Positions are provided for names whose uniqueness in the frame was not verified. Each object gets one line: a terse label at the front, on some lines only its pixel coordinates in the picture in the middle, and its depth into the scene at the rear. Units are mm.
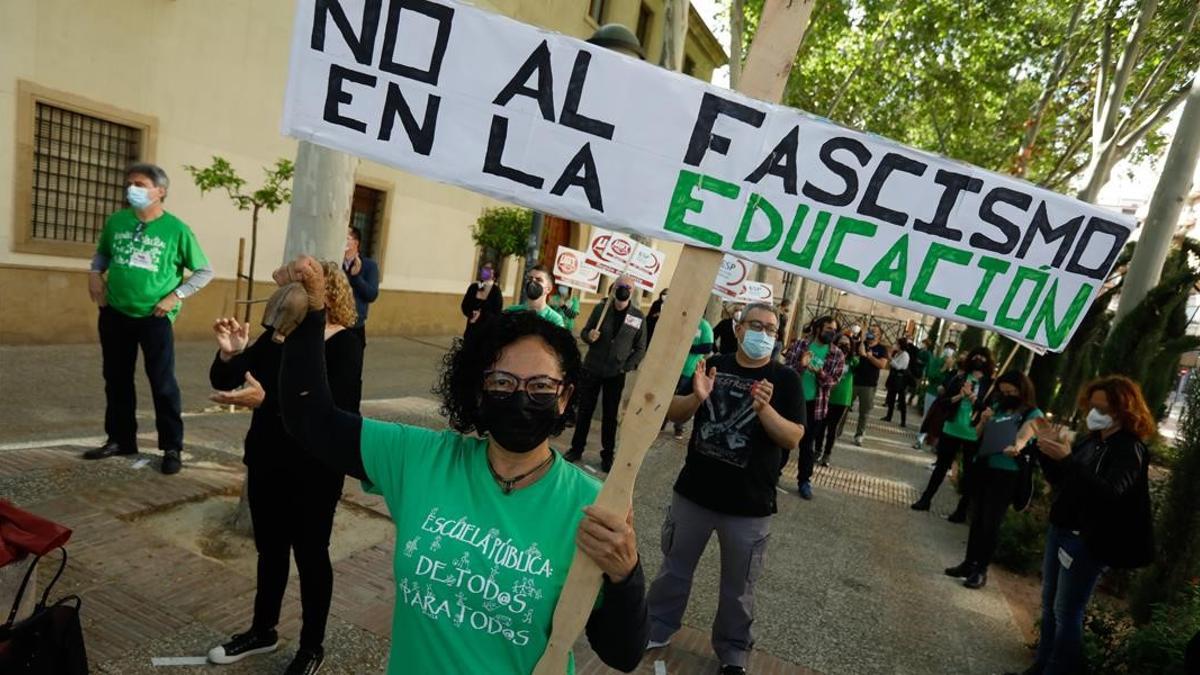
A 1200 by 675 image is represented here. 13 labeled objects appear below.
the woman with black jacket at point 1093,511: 3537
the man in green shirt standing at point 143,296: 4508
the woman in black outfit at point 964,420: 7215
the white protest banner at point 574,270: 9070
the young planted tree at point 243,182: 8125
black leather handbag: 2135
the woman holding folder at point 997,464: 5383
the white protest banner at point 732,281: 9727
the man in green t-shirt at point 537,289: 6102
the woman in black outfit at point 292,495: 2863
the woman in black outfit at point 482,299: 7723
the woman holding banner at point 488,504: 1588
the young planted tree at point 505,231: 13672
